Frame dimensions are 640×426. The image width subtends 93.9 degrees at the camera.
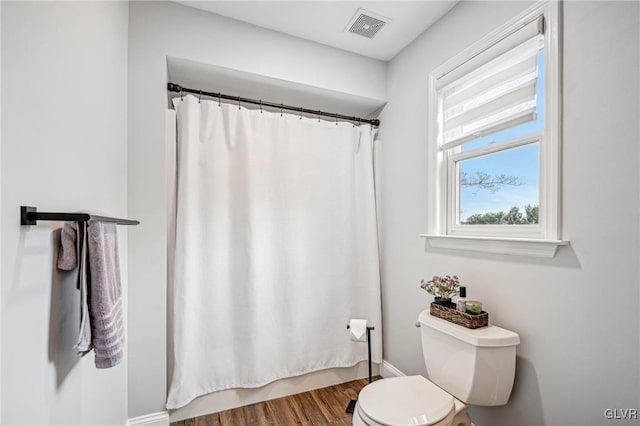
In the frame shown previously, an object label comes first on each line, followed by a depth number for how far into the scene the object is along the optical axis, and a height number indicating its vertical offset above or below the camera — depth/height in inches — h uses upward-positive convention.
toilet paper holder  72.2 -49.0
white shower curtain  73.0 -8.8
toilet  48.5 -31.6
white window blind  54.3 +25.8
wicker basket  55.0 -19.3
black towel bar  28.3 -0.2
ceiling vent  72.2 +48.4
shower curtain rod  72.8 +30.6
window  51.0 +16.2
